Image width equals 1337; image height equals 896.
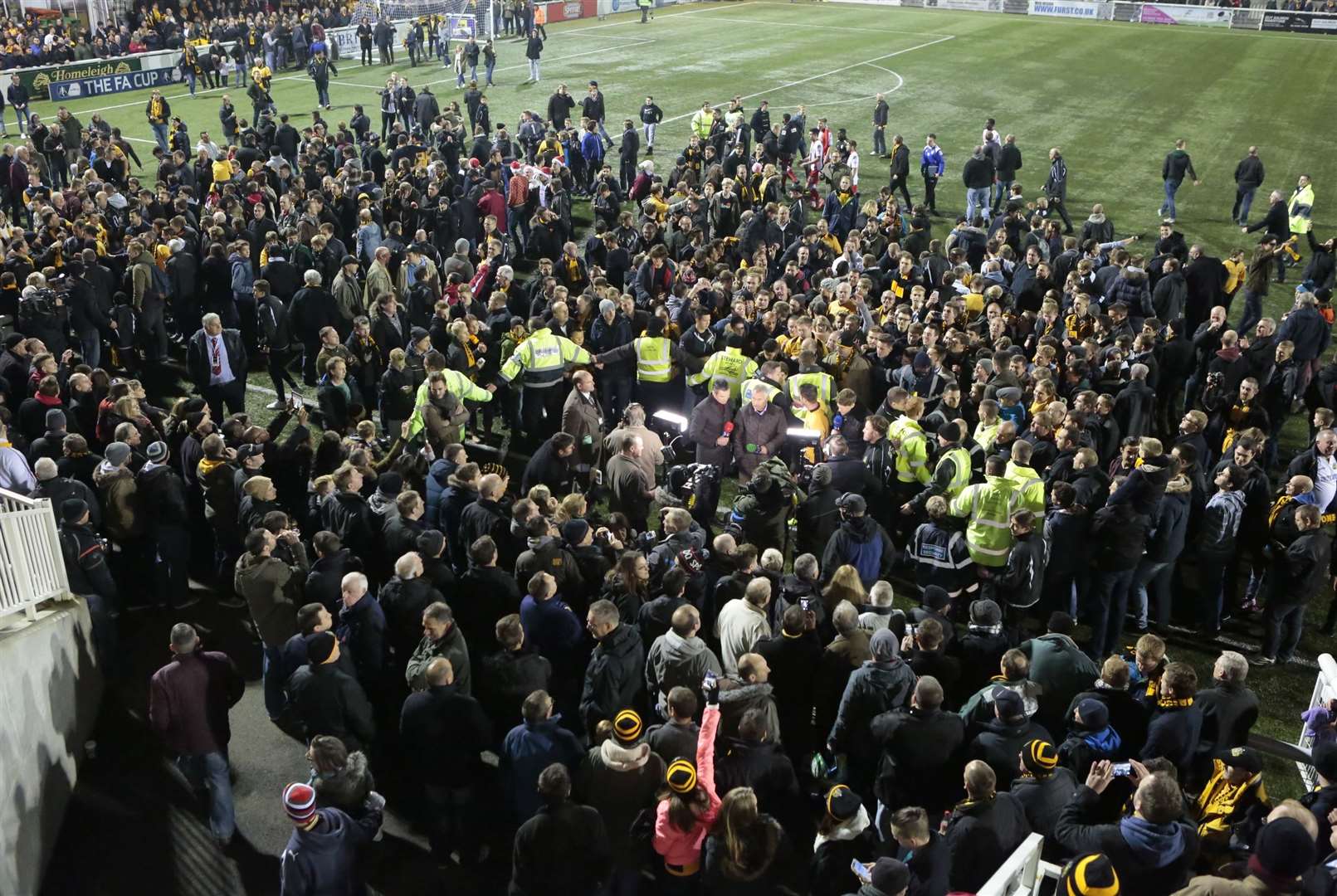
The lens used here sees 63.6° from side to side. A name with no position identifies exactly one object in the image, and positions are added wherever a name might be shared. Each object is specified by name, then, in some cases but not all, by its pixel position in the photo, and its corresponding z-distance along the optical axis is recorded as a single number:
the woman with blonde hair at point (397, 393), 10.86
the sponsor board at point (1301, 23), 45.72
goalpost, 40.72
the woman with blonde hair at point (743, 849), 5.35
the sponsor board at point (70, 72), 32.29
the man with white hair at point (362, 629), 7.25
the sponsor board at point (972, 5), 51.34
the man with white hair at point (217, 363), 11.84
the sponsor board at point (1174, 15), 47.78
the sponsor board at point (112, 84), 33.12
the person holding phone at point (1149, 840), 5.30
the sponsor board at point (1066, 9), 49.56
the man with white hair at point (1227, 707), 6.52
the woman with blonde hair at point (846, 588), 7.69
